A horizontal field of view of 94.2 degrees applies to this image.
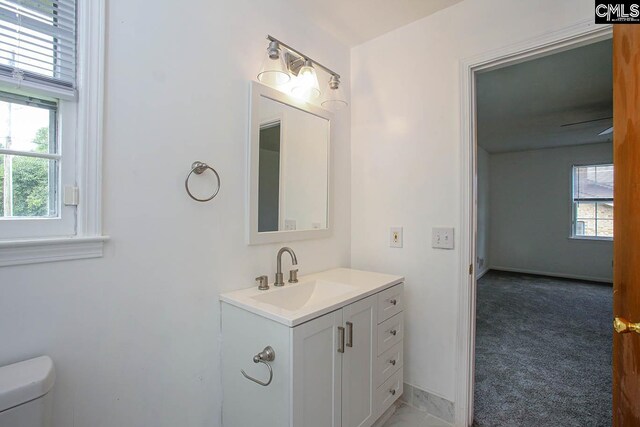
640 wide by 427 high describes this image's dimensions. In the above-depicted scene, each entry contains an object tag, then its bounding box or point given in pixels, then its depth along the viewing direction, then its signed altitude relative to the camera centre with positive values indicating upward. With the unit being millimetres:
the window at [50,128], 896 +275
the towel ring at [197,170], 1250 +188
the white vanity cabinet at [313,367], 1093 -646
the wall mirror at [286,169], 1508 +260
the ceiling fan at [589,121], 3731 +1245
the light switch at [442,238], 1726 -139
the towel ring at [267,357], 1109 -539
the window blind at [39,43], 880 +527
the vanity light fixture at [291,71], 1525 +791
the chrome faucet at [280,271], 1537 -301
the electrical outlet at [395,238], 1938 -155
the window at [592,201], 5117 +248
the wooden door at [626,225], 782 -28
